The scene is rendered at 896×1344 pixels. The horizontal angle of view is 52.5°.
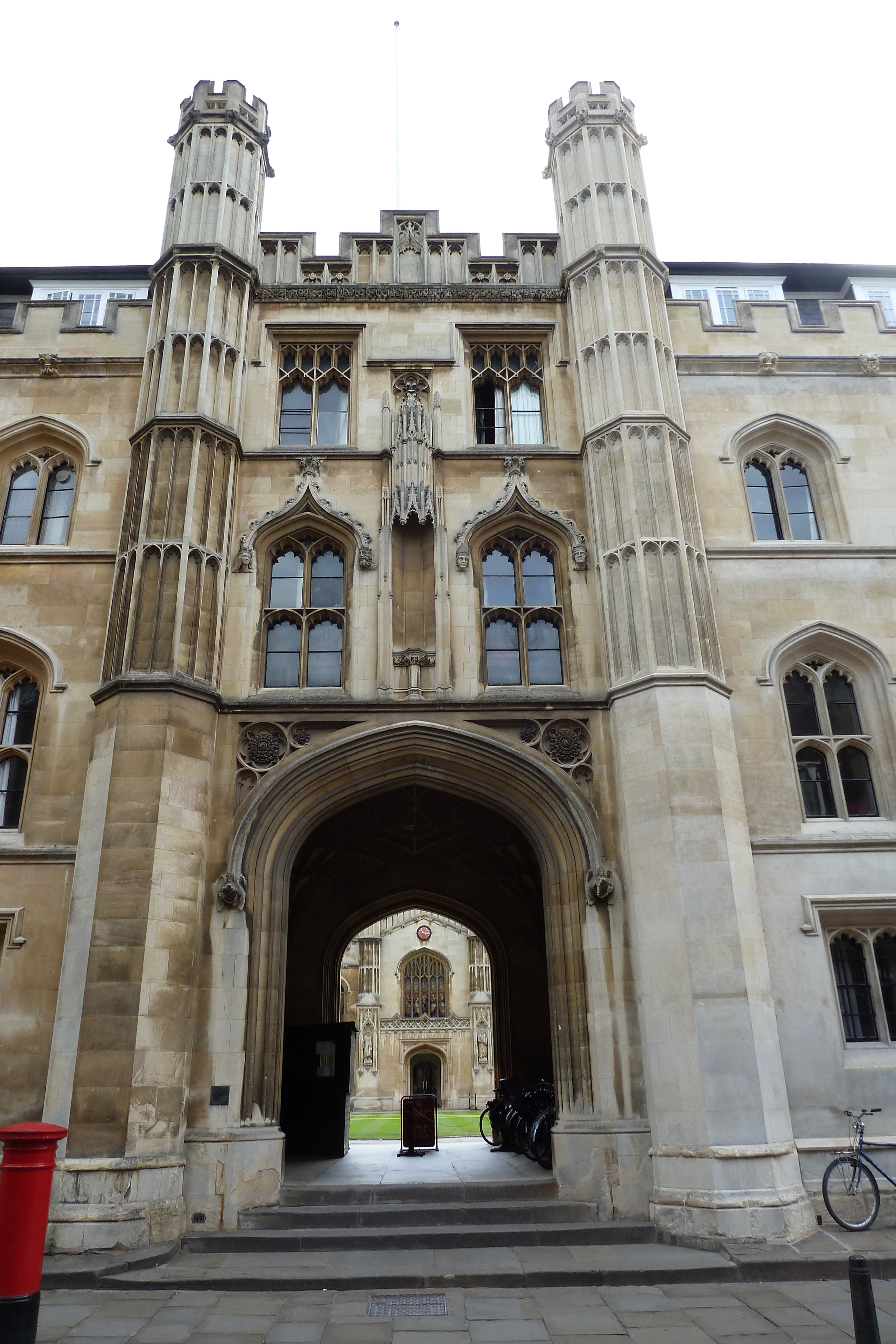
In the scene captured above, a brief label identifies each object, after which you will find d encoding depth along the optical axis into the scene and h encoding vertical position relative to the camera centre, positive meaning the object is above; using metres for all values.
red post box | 5.05 -0.81
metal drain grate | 7.21 -1.86
